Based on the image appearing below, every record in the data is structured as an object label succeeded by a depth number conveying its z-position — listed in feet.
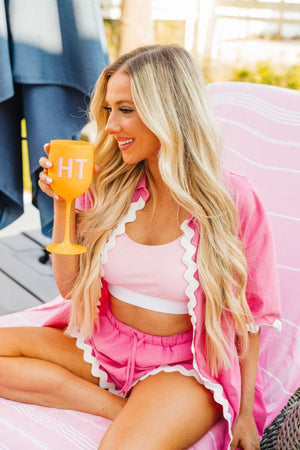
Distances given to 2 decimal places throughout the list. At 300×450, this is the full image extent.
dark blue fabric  8.48
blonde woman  5.89
